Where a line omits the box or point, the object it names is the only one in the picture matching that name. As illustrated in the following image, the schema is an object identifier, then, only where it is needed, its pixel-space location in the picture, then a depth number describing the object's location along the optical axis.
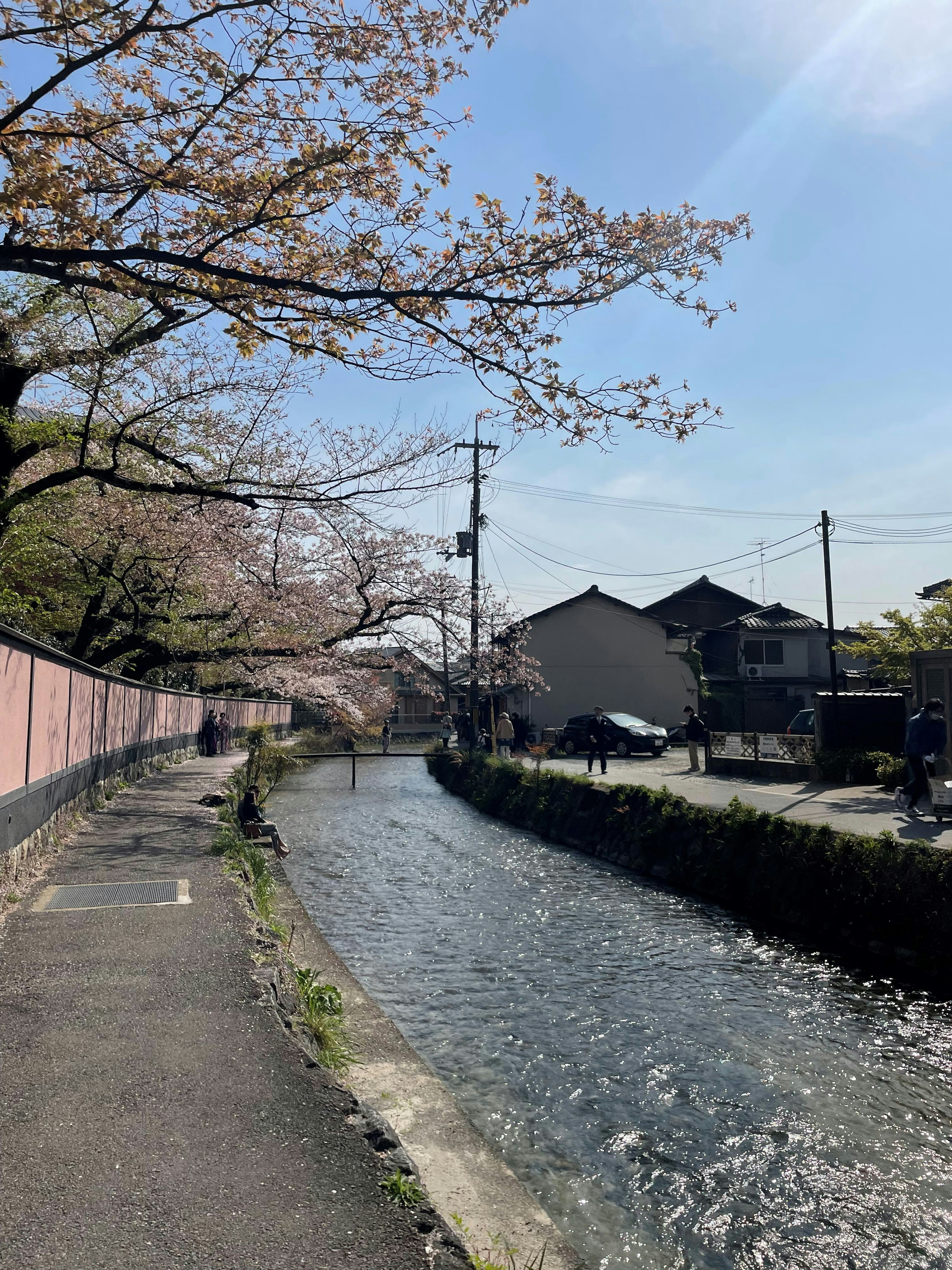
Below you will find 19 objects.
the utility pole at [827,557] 29.05
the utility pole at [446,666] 24.35
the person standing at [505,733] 32.34
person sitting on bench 14.63
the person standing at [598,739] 24.77
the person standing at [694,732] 26.02
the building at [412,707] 63.78
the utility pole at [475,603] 27.66
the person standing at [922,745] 13.84
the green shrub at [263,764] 24.48
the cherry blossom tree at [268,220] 6.64
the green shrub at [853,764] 19.52
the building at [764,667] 47.06
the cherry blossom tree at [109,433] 12.20
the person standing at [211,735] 31.72
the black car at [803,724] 34.16
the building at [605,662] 47.34
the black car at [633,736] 34.31
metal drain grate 8.41
